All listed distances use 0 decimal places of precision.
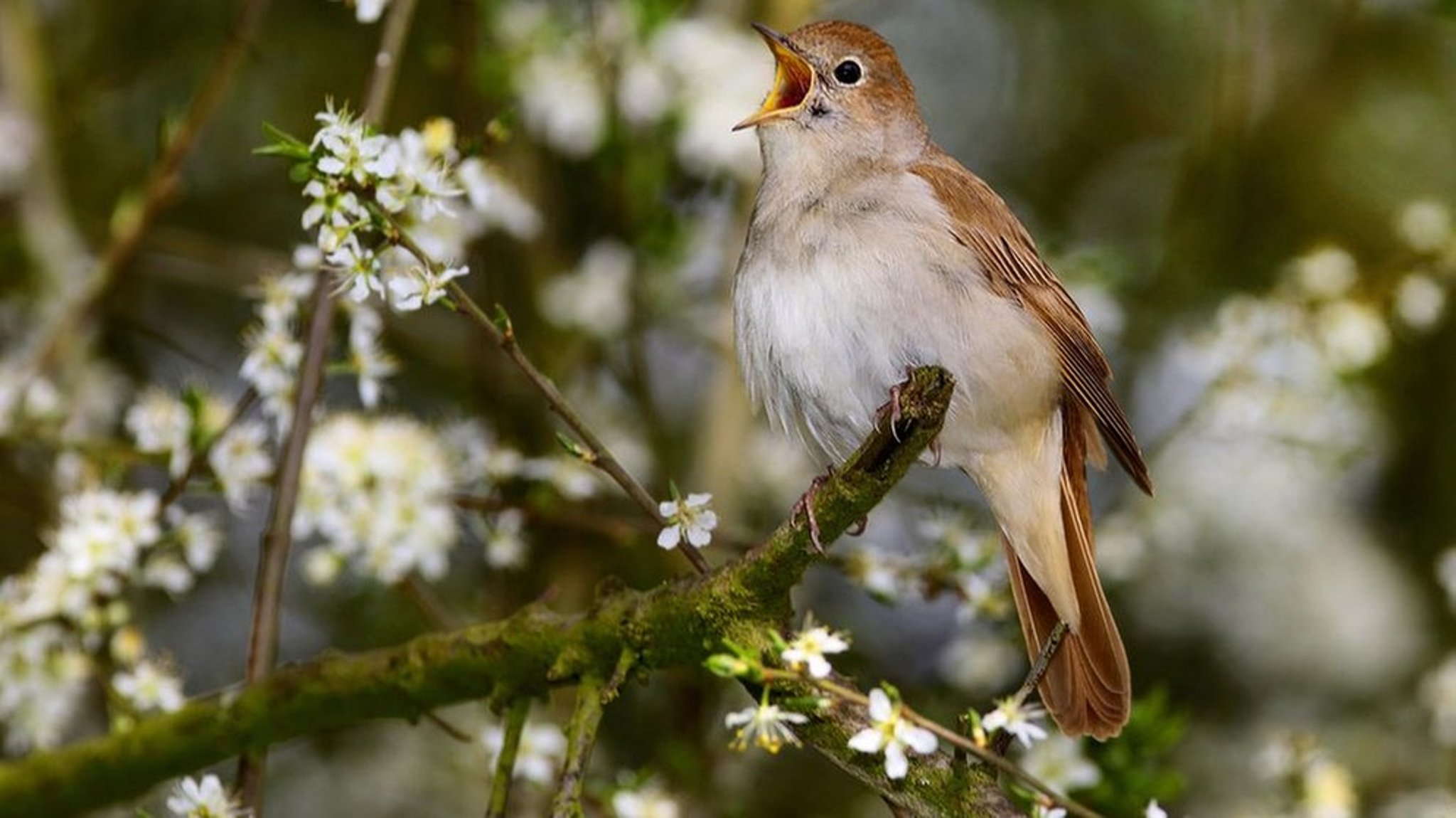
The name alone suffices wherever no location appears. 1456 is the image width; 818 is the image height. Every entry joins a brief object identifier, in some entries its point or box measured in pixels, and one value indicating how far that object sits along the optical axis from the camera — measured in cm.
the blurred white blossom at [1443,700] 996
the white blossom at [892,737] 579
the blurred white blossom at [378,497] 910
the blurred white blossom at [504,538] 927
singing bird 803
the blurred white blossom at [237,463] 856
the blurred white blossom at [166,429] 862
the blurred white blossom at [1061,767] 815
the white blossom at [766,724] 597
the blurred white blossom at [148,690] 805
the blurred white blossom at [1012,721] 596
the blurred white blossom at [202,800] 649
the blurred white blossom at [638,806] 736
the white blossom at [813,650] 580
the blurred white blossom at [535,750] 789
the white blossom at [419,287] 646
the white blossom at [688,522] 666
